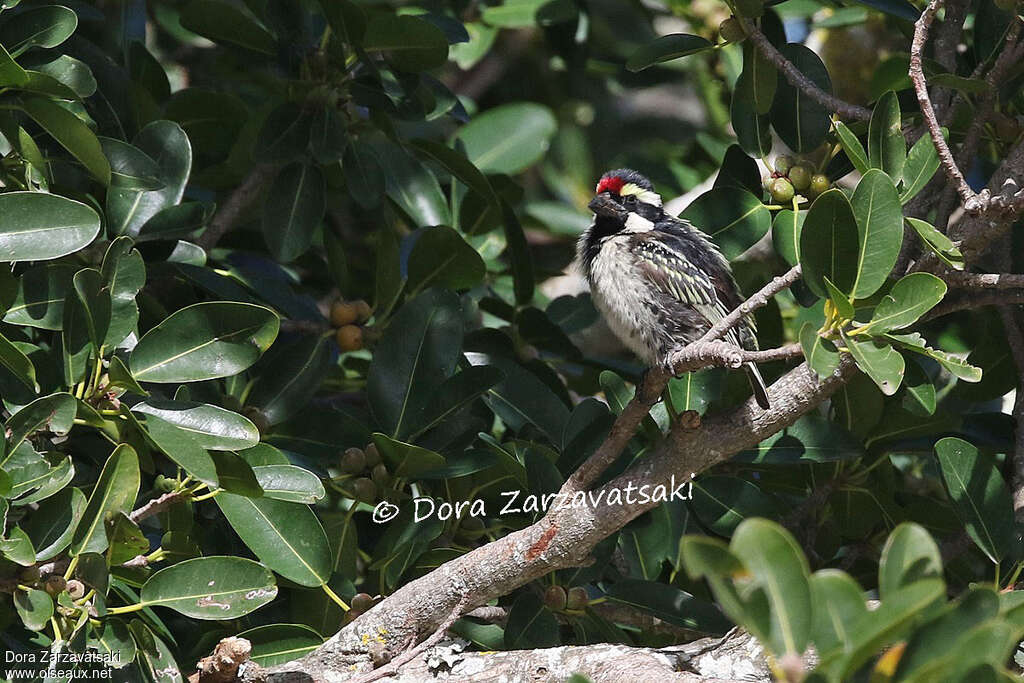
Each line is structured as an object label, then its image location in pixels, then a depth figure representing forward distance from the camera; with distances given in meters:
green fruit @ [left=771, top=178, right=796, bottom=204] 5.14
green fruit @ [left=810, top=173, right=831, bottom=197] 5.12
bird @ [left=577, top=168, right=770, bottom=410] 5.73
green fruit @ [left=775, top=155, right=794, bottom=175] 5.21
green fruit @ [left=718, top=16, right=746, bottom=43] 5.10
